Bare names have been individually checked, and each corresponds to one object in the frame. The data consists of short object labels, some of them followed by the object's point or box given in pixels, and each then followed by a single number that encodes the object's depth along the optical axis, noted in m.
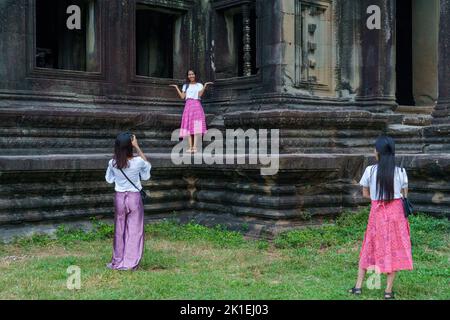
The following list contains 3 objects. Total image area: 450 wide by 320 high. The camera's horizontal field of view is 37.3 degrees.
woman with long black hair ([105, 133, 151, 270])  7.12
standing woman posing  10.99
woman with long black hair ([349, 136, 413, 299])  5.85
